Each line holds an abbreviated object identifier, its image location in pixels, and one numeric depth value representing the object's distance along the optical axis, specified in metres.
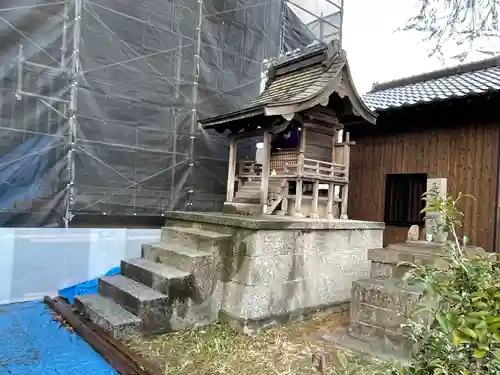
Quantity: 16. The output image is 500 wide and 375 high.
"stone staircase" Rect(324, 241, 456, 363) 4.27
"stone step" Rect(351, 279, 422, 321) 4.32
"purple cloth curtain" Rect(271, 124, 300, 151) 7.58
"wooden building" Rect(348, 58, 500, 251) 6.54
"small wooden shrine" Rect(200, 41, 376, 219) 6.16
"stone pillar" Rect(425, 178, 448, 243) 4.64
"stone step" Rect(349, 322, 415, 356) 4.20
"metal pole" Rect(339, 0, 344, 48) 10.00
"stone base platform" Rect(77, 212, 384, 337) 4.81
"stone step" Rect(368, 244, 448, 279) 4.56
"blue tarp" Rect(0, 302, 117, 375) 3.79
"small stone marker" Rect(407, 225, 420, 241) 5.26
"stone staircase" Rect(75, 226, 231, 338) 4.61
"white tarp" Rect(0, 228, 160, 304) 5.84
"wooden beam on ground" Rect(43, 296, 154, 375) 3.78
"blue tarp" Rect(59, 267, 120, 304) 6.17
